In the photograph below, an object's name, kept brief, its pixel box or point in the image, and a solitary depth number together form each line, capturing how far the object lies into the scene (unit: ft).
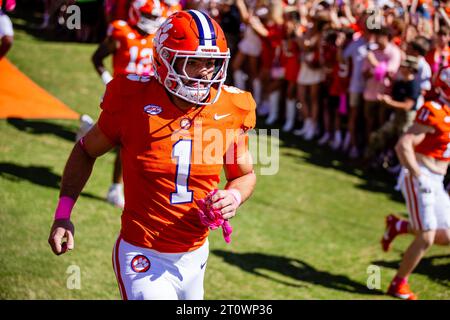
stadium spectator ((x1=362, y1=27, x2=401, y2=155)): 63.72
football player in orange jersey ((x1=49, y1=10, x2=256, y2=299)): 22.77
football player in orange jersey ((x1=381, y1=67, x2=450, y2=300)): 38.60
